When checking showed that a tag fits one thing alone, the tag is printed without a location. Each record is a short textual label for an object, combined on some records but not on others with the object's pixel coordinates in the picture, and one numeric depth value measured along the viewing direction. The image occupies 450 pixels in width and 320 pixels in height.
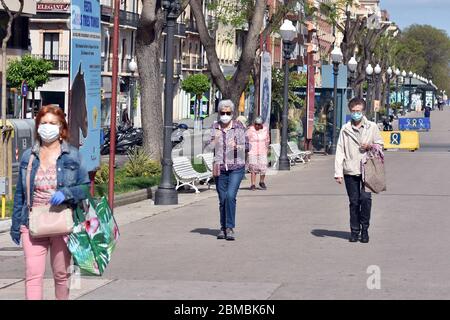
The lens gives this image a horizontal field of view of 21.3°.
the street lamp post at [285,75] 32.91
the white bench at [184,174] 23.88
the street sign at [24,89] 56.17
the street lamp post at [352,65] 51.91
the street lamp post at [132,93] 74.63
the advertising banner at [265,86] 31.94
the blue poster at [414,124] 77.53
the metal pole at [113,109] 15.98
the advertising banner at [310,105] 40.78
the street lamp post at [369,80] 60.04
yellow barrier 50.44
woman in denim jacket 8.65
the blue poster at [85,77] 15.09
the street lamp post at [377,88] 96.56
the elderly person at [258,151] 25.34
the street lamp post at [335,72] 43.31
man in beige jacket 14.39
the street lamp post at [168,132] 21.14
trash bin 30.69
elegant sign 70.44
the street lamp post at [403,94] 126.54
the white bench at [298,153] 37.50
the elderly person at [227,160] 14.67
